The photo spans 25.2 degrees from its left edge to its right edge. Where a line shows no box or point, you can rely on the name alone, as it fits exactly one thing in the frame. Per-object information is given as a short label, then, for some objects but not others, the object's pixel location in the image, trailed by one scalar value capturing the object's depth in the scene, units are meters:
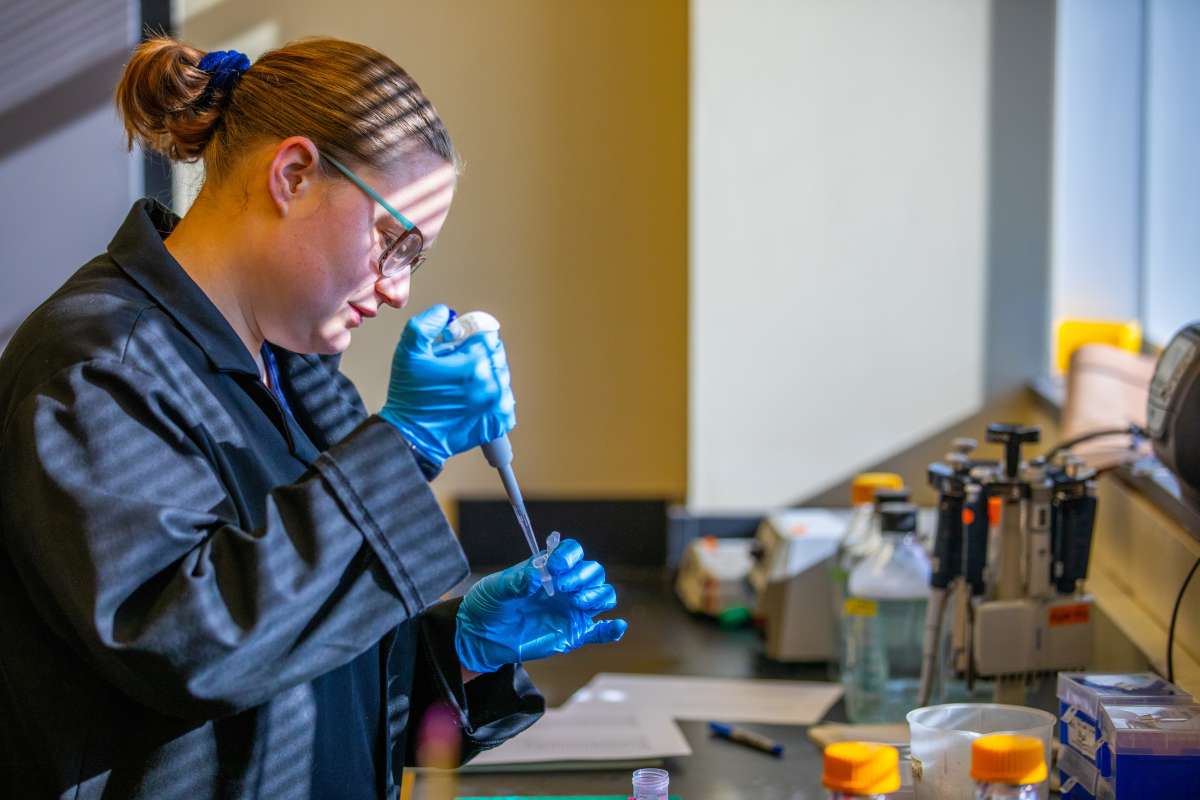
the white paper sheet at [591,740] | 2.42
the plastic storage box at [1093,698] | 2.04
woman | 1.81
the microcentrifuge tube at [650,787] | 2.04
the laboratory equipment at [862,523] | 2.69
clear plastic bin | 1.97
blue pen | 2.46
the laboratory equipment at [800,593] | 2.84
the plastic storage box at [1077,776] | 2.02
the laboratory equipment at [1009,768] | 1.82
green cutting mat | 2.25
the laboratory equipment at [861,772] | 1.82
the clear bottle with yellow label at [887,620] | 2.60
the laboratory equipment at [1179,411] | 2.28
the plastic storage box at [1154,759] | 1.97
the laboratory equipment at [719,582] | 3.07
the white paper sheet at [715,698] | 2.59
